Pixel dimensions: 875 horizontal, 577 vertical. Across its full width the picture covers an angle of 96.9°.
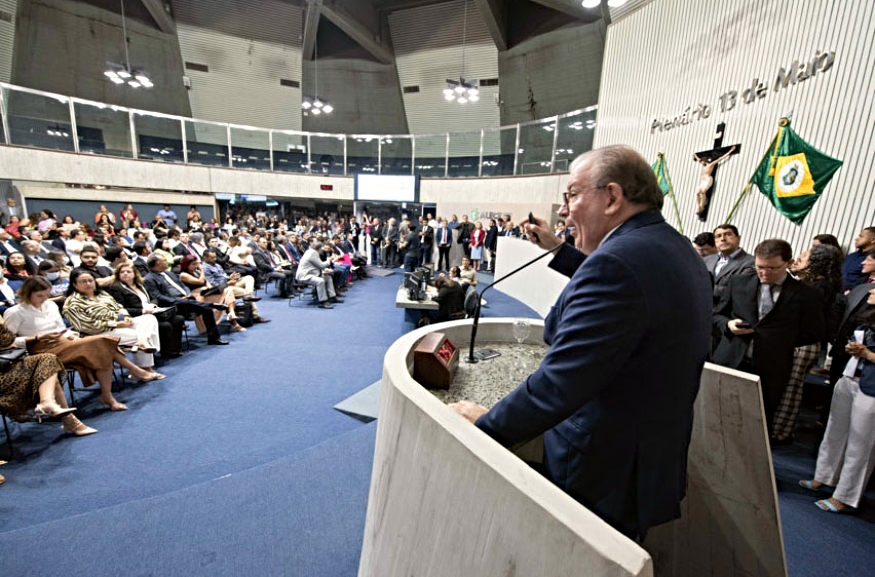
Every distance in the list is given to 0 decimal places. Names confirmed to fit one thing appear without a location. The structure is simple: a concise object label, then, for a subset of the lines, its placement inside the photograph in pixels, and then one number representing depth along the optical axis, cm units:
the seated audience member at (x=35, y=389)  262
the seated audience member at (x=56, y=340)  305
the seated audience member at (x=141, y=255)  506
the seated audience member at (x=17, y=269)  469
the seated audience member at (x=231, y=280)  579
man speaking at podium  75
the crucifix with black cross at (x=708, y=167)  534
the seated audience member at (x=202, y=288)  526
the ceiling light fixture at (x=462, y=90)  1162
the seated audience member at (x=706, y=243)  386
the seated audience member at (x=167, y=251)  631
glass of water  184
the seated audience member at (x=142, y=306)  401
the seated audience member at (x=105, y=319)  344
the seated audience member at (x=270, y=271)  767
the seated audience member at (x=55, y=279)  411
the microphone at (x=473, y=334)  149
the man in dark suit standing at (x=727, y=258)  318
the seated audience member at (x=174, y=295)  463
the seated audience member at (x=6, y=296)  384
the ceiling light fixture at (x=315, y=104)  1362
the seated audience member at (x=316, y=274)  706
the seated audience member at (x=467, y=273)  714
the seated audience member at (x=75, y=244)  649
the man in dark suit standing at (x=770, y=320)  247
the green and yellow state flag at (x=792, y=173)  399
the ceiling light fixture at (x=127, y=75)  1030
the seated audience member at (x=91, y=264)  381
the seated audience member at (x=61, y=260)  509
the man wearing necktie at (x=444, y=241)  1127
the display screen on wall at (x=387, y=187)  1394
